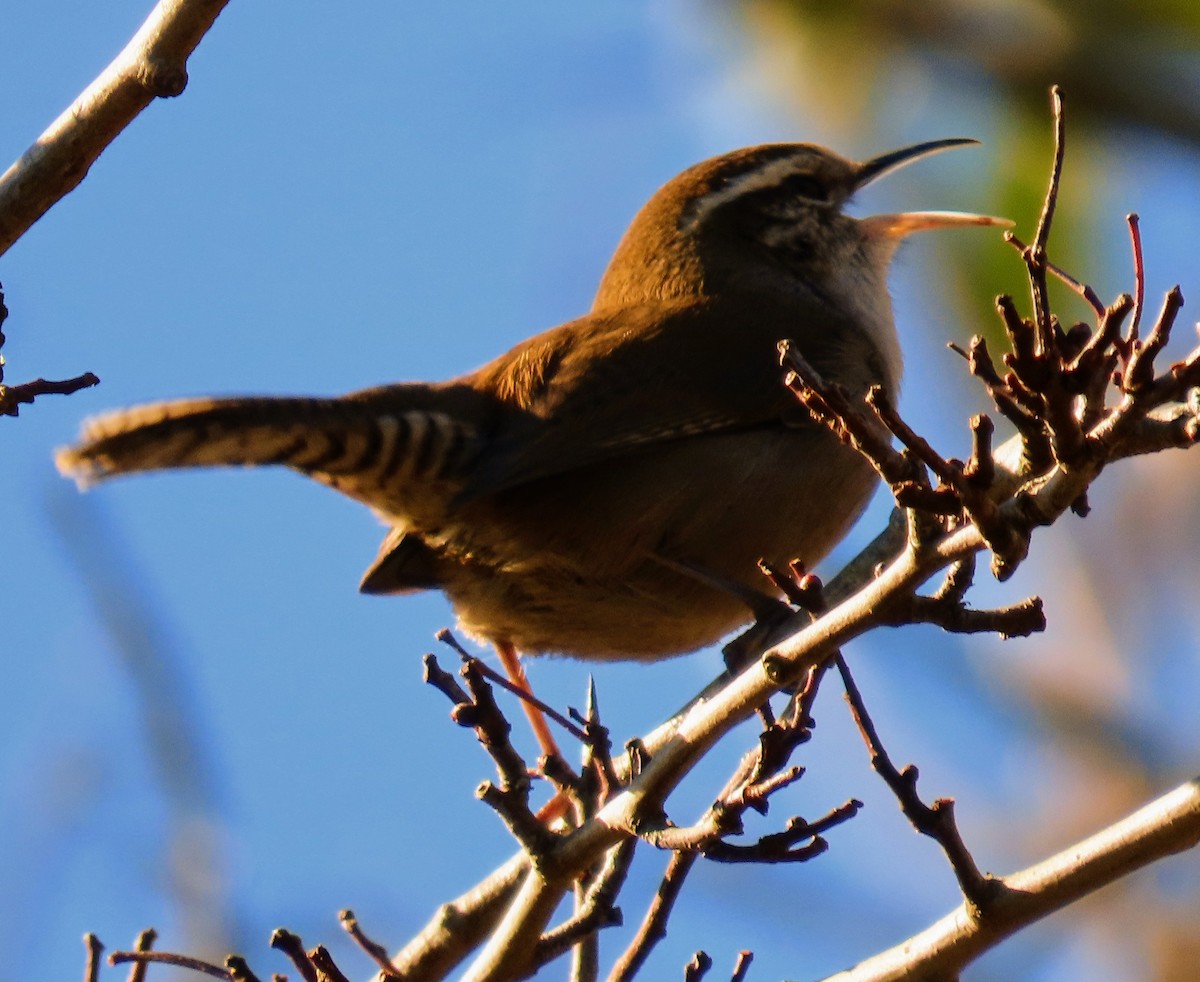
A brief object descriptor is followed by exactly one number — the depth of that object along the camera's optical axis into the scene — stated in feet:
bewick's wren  27.48
